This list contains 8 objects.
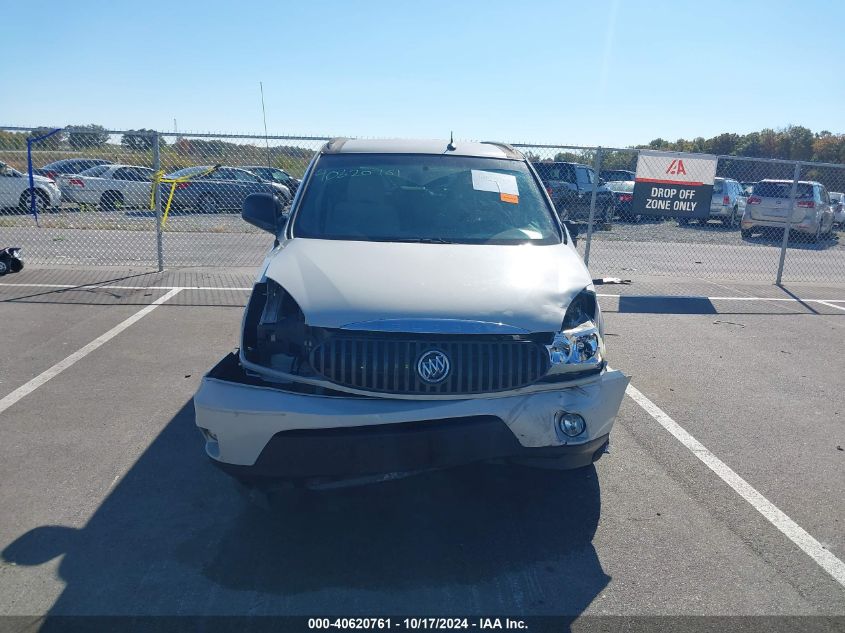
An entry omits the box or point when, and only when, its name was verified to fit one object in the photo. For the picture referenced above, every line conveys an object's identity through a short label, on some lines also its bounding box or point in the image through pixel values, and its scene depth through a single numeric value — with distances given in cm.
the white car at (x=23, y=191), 1758
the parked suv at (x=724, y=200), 2353
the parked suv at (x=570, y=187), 1723
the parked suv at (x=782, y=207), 1942
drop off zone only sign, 1078
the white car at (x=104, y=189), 1627
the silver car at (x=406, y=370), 337
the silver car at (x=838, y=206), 2595
